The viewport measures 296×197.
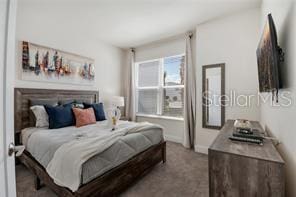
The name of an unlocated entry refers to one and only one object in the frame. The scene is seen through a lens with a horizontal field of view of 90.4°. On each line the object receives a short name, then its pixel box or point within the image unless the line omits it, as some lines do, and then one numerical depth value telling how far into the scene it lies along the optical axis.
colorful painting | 2.71
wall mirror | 2.94
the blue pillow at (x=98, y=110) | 3.23
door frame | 0.74
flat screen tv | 1.12
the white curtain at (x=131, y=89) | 4.57
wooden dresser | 0.98
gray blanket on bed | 1.54
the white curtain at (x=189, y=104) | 3.46
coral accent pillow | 2.72
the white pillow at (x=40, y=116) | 2.54
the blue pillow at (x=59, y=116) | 2.50
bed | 1.53
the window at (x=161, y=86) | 3.95
